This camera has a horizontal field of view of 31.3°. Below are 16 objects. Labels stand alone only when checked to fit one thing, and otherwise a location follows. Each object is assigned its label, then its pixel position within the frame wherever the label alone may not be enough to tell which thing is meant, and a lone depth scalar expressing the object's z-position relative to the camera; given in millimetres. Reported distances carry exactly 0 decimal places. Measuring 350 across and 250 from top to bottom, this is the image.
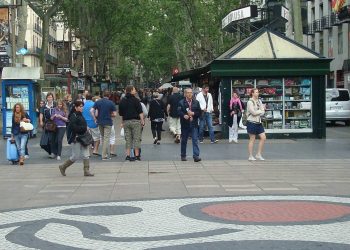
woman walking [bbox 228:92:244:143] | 19891
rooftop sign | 23402
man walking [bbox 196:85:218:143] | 19766
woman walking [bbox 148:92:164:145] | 20344
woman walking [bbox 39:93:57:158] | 16469
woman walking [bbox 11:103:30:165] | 15391
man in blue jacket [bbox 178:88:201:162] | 14877
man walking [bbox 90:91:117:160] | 16031
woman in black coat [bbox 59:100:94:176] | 12625
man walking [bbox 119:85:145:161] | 15352
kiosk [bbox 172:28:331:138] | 20969
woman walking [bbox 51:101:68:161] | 16434
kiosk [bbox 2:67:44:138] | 23453
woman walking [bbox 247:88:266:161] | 15078
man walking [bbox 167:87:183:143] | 20531
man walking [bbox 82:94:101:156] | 16812
